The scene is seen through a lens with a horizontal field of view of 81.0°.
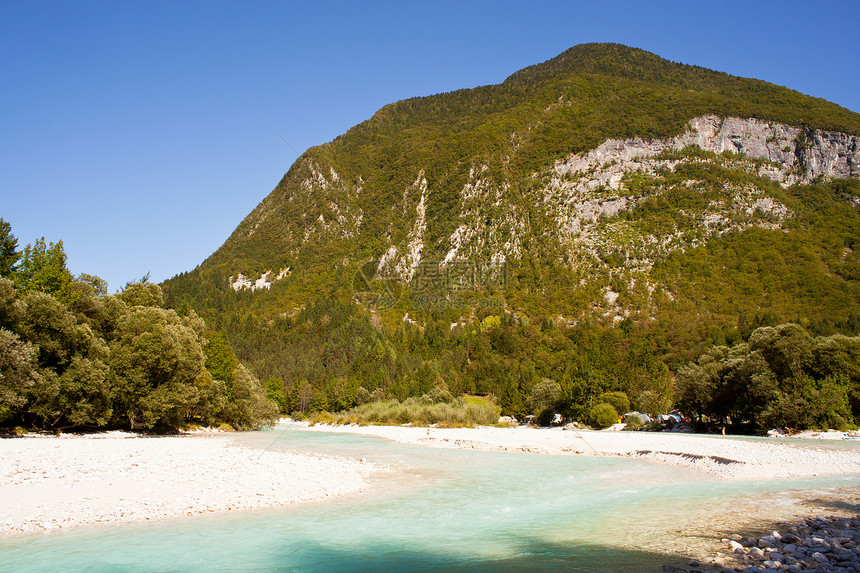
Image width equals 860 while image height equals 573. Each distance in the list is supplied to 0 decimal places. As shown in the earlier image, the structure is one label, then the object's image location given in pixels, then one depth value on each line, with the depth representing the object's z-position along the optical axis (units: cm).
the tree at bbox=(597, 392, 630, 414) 7525
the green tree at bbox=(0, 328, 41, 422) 2664
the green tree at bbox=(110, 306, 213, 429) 3825
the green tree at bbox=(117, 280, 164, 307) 4888
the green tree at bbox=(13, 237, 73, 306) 4141
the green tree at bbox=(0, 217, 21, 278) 4184
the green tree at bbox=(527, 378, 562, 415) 7869
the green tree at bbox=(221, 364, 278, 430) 5831
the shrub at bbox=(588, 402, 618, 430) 6931
